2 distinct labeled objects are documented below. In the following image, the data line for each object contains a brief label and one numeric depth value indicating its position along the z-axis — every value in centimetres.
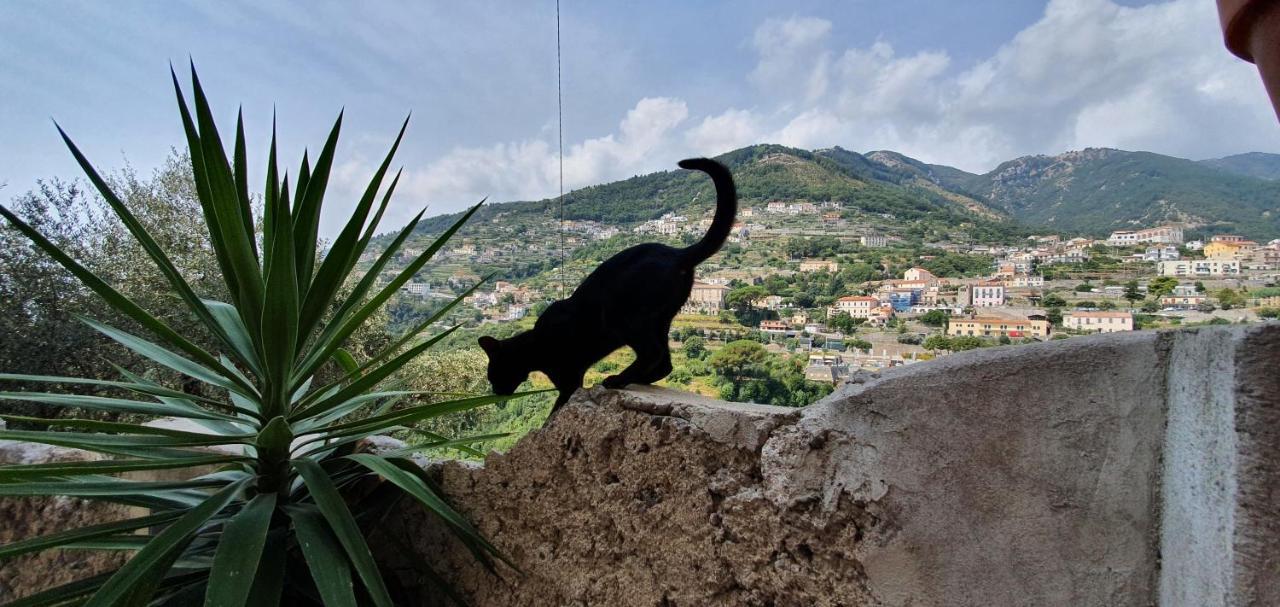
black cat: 150
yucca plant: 117
